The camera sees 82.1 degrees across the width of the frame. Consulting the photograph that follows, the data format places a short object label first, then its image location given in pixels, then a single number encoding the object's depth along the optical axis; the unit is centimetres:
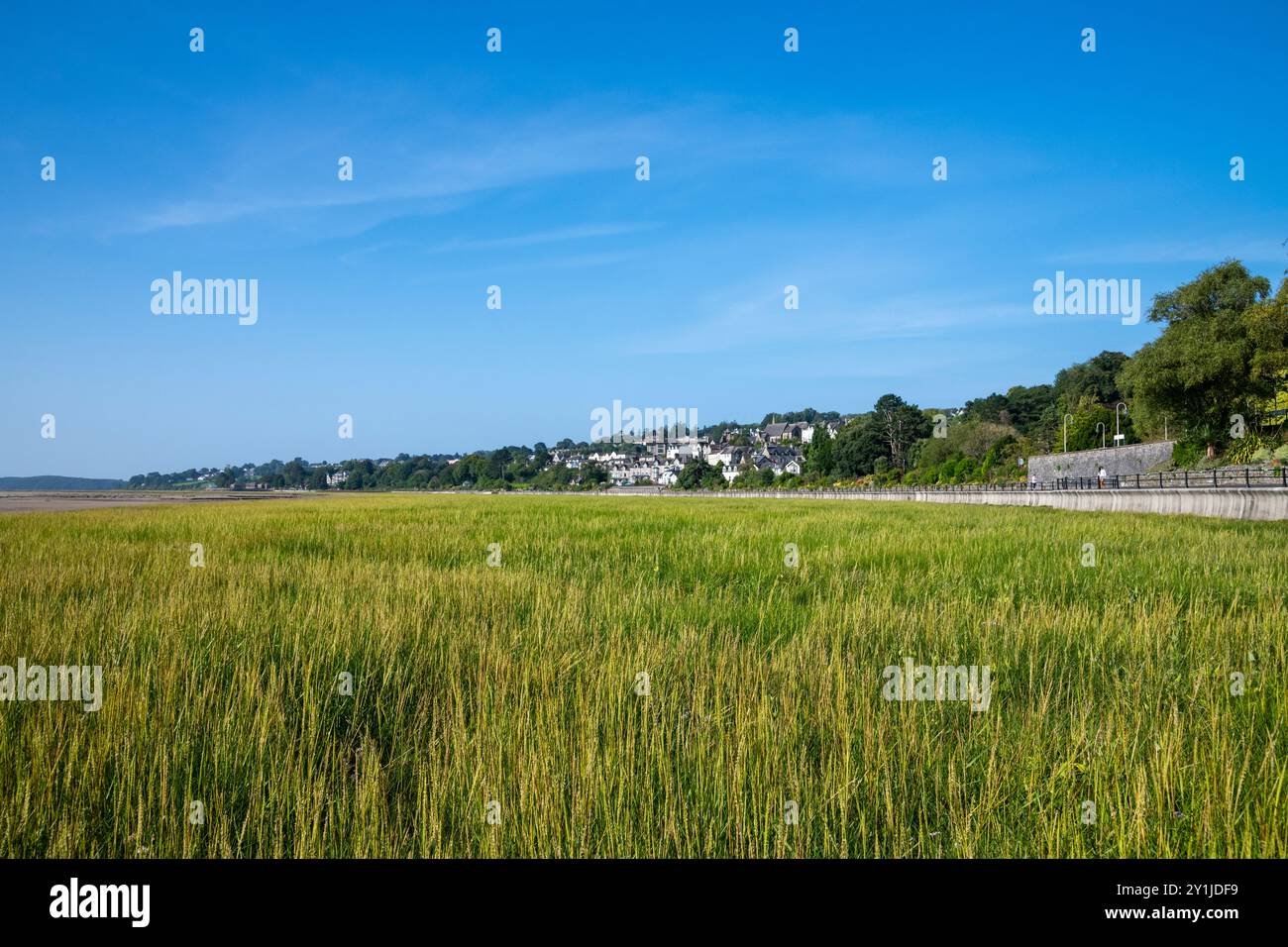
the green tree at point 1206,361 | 5272
